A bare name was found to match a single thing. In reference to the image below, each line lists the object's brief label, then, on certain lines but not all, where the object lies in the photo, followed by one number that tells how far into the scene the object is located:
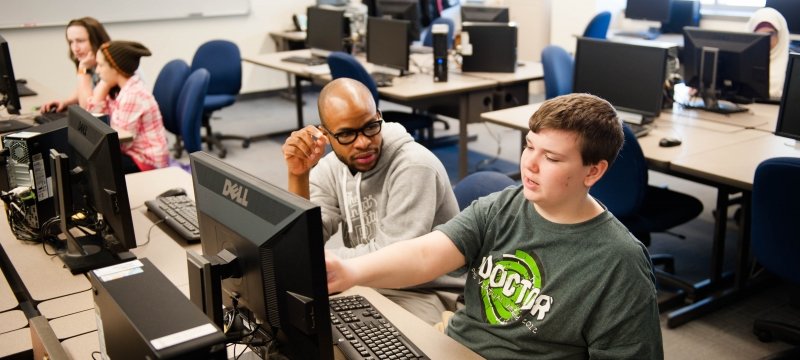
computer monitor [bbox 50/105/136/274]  2.01
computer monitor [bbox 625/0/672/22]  6.82
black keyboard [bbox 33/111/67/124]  3.95
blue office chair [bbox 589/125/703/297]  3.01
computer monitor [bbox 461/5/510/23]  5.75
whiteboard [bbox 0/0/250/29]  6.40
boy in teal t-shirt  1.54
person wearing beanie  3.69
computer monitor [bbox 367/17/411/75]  5.10
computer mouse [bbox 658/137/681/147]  3.32
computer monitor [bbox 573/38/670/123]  3.58
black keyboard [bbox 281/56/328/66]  5.78
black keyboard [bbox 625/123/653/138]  3.48
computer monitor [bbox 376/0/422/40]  6.15
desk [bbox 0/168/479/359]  1.74
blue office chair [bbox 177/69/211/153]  4.18
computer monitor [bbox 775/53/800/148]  3.20
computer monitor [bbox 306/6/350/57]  5.84
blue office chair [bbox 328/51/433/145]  4.60
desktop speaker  4.86
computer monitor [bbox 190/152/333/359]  1.29
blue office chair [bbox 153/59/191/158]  4.59
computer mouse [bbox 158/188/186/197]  2.76
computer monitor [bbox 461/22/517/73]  5.05
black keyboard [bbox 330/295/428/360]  1.65
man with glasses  2.11
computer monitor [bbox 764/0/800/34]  5.82
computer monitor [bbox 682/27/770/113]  3.79
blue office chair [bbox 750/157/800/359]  2.51
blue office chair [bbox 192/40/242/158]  5.63
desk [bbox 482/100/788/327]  3.00
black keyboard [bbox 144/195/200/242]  2.42
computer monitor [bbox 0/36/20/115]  4.00
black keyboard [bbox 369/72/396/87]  4.86
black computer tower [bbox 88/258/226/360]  1.11
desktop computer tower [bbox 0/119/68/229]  2.30
